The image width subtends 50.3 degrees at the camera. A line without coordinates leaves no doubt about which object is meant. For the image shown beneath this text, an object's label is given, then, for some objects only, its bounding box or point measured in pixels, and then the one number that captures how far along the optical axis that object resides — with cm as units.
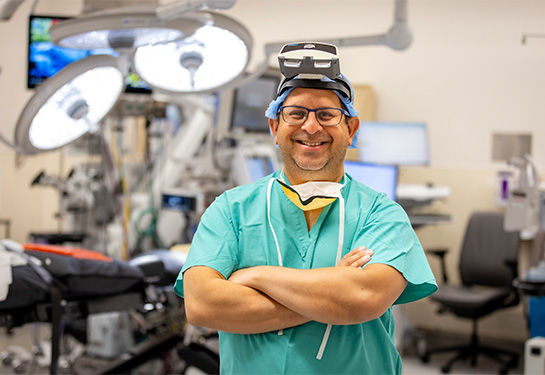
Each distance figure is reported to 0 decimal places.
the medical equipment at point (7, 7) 188
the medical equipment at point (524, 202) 290
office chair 403
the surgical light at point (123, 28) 175
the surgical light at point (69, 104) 206
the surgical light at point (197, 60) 202
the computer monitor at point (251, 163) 322
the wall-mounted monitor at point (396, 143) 430
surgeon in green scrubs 125
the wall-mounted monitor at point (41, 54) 291
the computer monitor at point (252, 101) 328
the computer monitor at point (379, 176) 286
